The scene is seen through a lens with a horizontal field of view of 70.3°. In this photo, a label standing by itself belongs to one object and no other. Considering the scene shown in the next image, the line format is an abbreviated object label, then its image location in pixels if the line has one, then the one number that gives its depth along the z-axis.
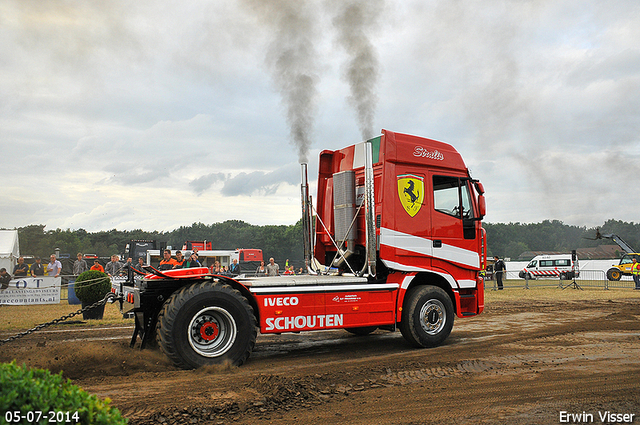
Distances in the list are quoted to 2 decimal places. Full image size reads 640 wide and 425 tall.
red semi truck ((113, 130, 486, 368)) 6.23
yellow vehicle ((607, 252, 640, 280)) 32.28
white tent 25.47
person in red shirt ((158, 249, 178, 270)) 12.29
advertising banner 14.61
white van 38.56
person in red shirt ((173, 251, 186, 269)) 13.36
